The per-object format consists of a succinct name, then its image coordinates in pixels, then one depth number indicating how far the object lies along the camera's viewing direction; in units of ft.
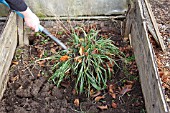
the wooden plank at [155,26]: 12.93
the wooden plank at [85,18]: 13.43
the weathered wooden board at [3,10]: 13.24
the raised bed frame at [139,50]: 8.68
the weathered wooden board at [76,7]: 13.20
